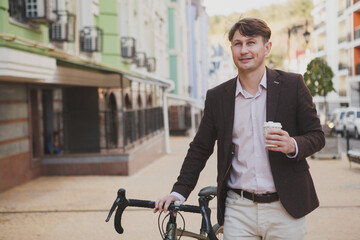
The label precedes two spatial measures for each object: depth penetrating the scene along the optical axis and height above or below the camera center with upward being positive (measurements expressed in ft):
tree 90.25 +3.35
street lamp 87.85 +9.90
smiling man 9.99 -0.78
